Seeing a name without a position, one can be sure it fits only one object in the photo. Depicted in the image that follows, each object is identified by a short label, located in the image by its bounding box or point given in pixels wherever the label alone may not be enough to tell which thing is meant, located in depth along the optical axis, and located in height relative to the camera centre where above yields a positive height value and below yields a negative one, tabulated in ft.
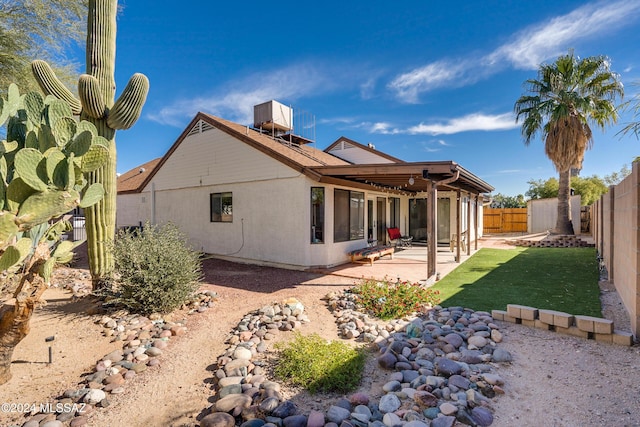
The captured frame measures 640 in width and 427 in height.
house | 29.30 +2.31
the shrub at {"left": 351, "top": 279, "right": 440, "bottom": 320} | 17.15 -5.22
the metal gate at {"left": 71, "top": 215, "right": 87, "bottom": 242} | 46.80 -2.23
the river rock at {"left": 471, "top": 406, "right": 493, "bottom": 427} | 8.41 -5.77
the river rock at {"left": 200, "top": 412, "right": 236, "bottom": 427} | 8.47 -5.90
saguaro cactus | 18.31 +6.74
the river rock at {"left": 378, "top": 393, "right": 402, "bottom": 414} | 9.14 -5.89
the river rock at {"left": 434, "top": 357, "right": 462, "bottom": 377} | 10.77 -5.59
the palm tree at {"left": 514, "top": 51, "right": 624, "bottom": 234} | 47.96 +17.93
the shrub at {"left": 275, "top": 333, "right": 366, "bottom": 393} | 10.52 -5.71
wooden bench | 31.09 -4.20
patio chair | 43.21 -3.69
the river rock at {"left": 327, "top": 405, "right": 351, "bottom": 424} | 8.65 -5.86
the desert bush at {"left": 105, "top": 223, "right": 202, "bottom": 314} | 16.87 -3.45
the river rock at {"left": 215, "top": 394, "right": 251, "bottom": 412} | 9.24 -5.90
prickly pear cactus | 8.89 +1.39
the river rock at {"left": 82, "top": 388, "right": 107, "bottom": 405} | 10.11 -6.20
